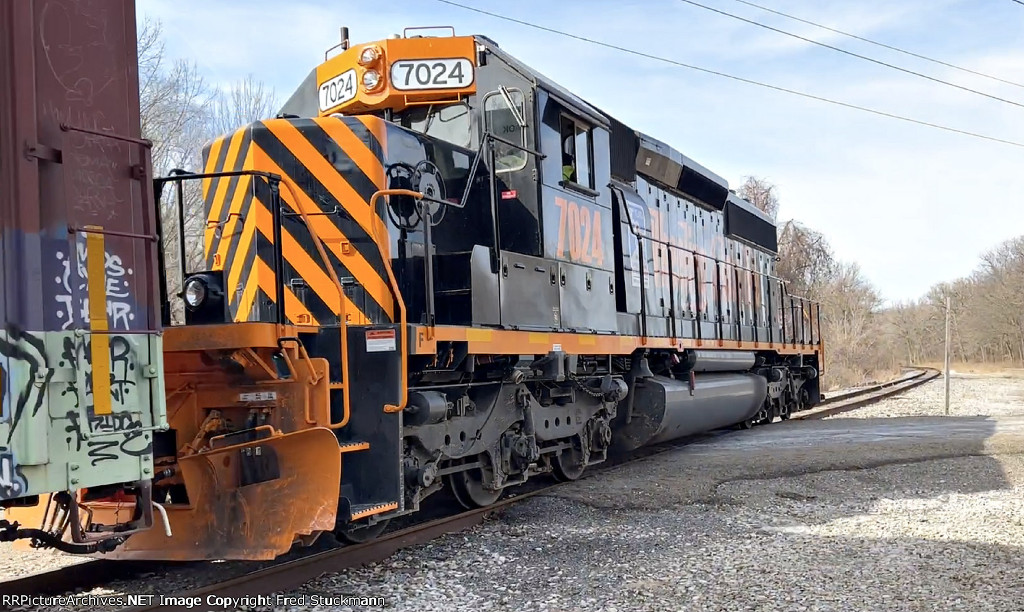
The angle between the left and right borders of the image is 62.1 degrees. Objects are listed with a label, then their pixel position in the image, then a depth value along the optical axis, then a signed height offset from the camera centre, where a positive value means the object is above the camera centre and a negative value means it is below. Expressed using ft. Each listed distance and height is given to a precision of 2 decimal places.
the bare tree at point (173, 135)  74.84 +20.82
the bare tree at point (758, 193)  138.51 +21.28
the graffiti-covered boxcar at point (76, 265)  10.38 +1.06
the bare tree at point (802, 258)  133.59 +10.75
